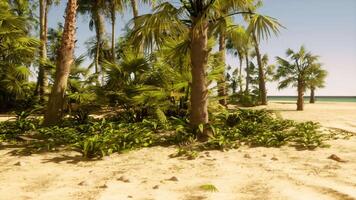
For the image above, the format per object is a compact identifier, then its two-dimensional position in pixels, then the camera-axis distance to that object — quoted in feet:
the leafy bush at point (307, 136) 18.36
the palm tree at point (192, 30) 19.89
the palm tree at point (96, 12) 71.25
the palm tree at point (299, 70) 50.42
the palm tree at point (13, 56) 33.01
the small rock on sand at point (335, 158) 14.83
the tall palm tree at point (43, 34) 52.92
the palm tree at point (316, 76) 50.47
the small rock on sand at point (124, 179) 12.67
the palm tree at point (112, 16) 68.73
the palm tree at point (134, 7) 50.26
